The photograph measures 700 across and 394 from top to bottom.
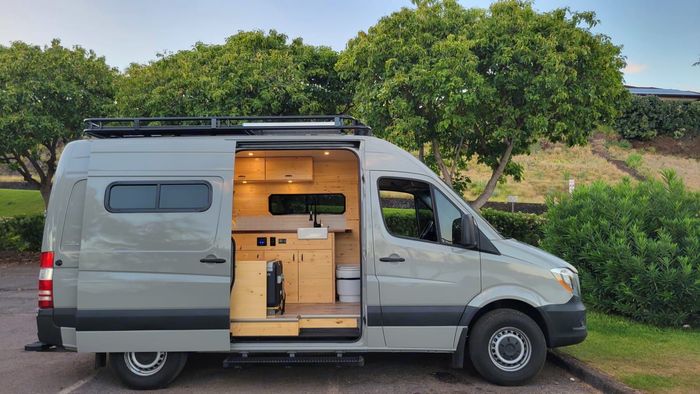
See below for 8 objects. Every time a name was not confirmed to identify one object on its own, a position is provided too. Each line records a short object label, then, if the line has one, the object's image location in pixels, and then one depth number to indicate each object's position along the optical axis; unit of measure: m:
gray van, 5.53
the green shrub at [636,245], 7.51
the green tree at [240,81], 13.94
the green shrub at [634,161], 34.44
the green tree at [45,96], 15.10
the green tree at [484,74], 11.66
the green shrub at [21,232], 17.84
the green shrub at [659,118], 40.09
